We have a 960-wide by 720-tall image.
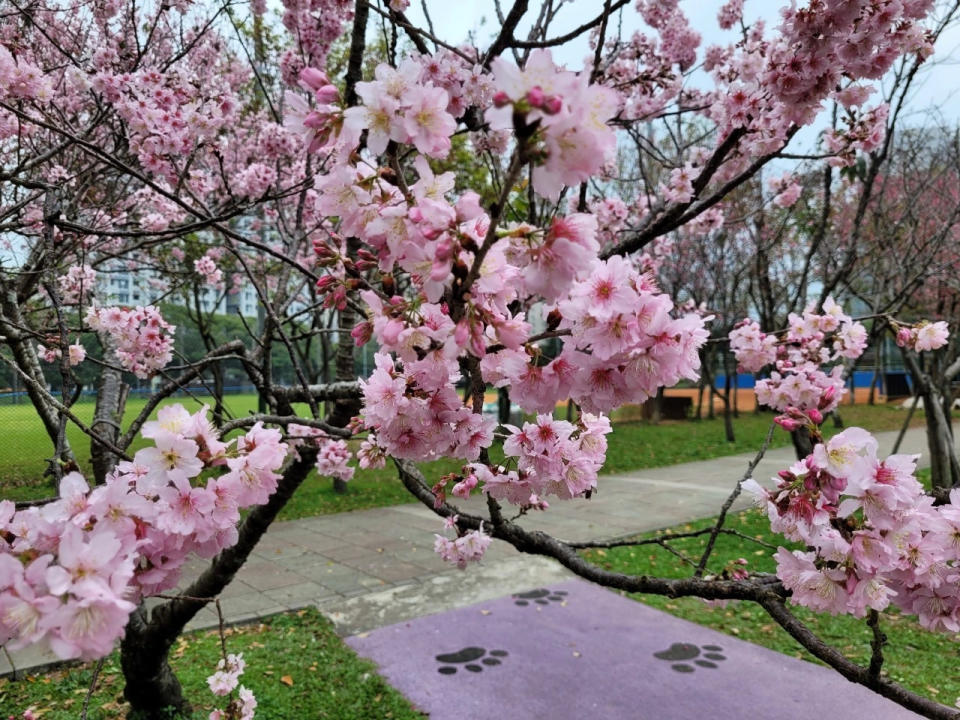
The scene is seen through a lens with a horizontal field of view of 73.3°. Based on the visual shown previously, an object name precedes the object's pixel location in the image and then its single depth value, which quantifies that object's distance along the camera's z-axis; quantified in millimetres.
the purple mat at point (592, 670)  3498
